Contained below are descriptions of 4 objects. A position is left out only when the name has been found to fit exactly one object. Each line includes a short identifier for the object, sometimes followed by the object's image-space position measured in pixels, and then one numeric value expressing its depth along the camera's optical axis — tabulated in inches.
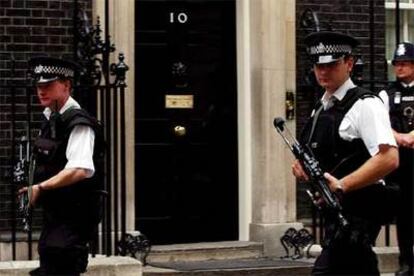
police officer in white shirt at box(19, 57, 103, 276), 244.4
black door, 418.0
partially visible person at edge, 336.2
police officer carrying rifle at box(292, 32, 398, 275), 223.6
